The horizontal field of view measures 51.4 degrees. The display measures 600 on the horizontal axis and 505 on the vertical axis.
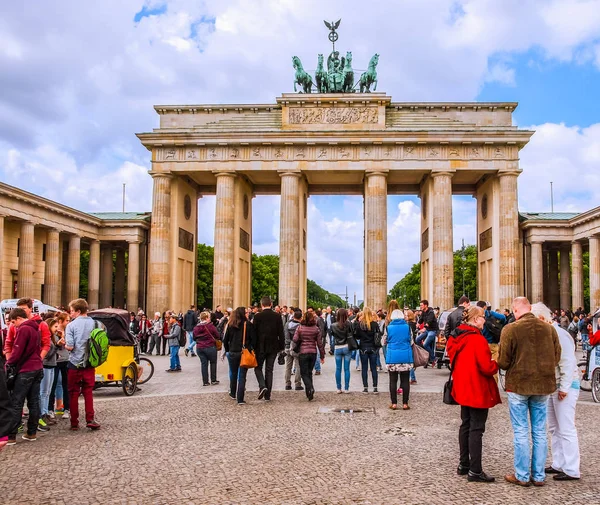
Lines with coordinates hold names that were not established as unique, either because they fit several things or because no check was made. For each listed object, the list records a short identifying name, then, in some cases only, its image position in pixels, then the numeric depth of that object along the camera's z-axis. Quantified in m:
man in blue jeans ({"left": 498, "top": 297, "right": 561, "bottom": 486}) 7.17
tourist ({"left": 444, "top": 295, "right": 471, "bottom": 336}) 14.87
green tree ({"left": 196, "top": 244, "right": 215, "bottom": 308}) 84.19
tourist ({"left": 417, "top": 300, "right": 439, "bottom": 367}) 19.55
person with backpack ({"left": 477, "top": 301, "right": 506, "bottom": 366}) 12.84
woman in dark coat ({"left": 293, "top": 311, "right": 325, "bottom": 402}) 14.24
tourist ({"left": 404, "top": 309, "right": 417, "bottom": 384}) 17.05
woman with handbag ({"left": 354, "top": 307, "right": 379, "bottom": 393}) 14.79
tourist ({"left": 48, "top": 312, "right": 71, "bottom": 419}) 11.88
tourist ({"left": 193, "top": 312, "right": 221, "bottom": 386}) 16.19
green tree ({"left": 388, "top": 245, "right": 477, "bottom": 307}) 94.62
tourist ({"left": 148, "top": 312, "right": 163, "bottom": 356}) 27.19
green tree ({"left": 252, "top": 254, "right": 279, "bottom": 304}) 103.69
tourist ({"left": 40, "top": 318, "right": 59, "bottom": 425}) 11.24
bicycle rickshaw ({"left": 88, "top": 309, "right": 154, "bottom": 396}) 14.55
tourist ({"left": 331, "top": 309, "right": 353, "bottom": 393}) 14.90
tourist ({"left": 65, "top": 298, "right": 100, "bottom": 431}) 10.65
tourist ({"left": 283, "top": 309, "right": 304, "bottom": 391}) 15.83
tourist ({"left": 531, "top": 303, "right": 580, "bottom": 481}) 7.43
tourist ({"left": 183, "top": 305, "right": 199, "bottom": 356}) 25.20
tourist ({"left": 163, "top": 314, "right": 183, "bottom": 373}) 20.22
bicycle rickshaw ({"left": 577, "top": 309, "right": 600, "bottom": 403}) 13.87
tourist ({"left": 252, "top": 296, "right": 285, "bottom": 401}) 13.95
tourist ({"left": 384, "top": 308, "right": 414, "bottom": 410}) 12.50
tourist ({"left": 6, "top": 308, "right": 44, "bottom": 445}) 9.44
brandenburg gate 44.94
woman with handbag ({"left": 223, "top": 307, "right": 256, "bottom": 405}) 13.82
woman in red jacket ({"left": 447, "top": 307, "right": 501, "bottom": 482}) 7.41
